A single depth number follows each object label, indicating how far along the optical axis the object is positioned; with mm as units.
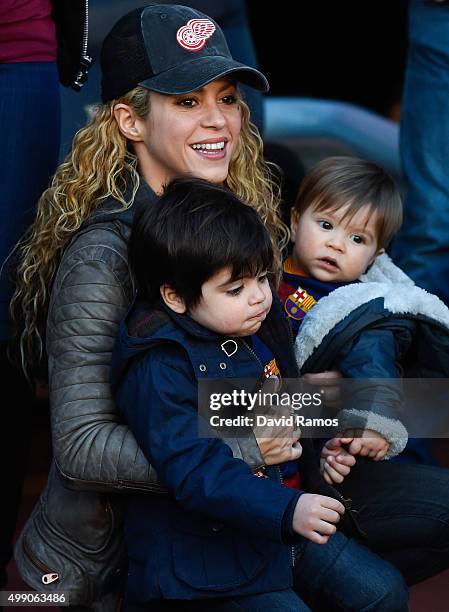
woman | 4871
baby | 5395
